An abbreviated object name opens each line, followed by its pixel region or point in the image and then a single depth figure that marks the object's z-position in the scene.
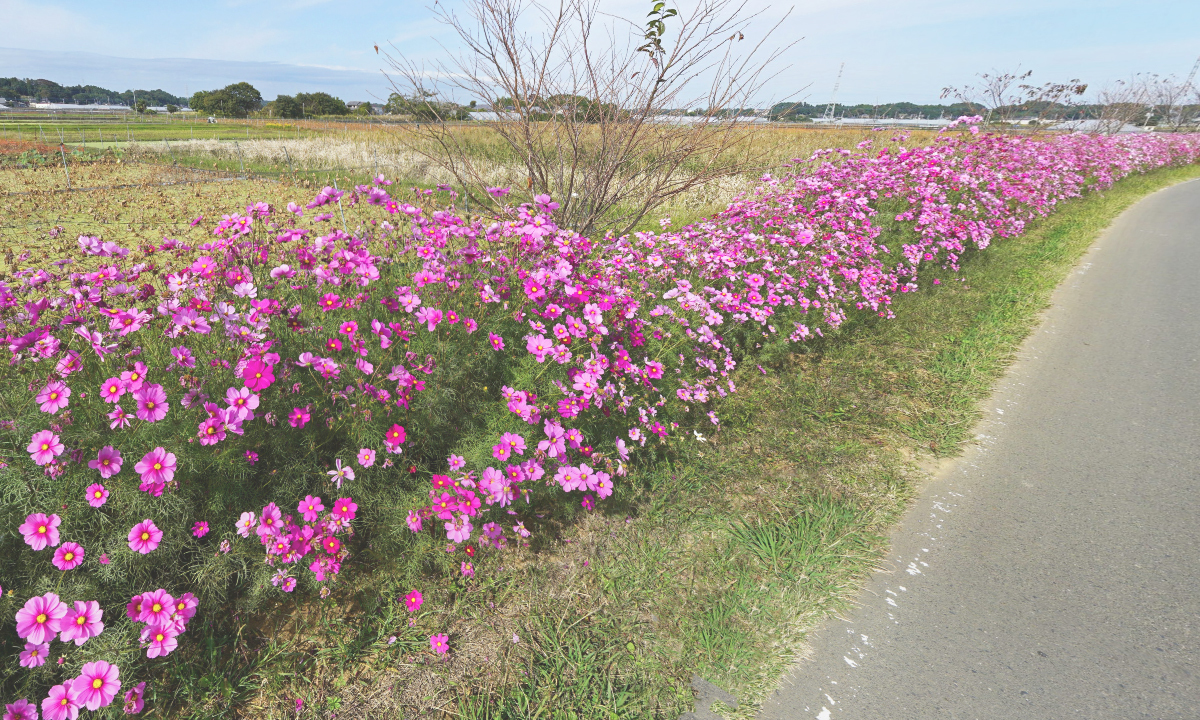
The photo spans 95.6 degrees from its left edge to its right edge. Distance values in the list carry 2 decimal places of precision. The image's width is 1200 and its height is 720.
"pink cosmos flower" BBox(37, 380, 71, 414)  1.60
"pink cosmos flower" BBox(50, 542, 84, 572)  1.53
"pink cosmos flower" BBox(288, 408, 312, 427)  1.96
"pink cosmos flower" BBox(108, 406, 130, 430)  1.67
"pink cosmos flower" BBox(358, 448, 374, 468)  2.05
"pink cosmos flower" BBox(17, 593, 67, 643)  1.41
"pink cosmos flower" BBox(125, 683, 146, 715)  1.49
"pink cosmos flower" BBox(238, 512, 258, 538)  1.76
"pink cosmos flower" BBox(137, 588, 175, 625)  1.56
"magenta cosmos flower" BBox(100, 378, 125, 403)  1.64
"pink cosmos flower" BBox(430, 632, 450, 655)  1.86
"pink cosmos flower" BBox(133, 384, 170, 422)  1.63
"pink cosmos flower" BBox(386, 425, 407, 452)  2.07
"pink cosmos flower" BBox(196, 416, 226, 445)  1.73
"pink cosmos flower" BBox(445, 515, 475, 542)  1.98
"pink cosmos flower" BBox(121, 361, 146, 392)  1.66
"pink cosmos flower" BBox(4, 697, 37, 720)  1.41
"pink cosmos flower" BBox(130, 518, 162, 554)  1.59
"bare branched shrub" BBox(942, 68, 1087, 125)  14.16
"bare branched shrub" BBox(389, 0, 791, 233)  4.05
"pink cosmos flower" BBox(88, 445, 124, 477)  1.58
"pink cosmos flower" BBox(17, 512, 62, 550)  1.51
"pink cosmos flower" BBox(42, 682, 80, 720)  1.36
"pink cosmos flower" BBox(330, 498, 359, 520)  1.87
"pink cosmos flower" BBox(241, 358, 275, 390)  1.77
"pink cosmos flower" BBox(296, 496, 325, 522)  1.85
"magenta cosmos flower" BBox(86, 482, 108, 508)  1.60
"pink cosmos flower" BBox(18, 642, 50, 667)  1.43
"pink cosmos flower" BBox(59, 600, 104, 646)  1.45
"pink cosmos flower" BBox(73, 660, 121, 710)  1.40
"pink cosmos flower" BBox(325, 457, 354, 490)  1.90
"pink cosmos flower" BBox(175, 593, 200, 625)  1.62
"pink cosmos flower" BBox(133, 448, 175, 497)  1.60
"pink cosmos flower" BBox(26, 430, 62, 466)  1.54
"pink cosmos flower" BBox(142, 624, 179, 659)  1.55
